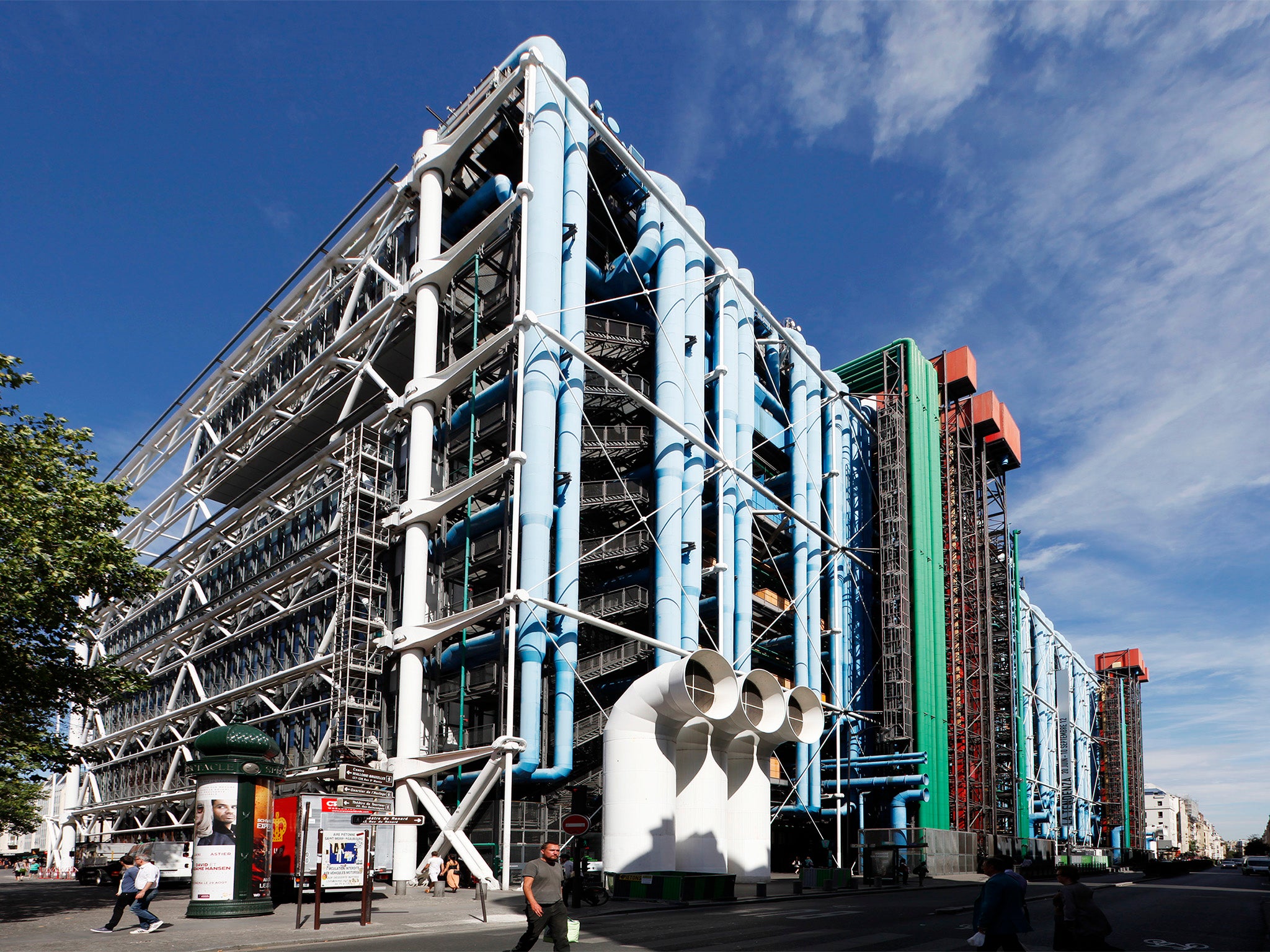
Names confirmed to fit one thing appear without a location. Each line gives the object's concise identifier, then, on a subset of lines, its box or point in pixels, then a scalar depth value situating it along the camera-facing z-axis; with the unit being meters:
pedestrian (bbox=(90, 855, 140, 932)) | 19.42
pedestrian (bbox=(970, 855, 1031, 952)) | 10.76
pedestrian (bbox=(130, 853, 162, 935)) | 19.17
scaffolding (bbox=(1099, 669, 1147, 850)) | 118.06
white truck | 38.44
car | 71.62
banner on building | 102.00
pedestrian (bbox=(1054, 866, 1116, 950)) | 10.39
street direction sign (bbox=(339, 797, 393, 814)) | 24.58
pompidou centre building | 34.88
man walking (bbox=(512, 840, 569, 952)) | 11.49
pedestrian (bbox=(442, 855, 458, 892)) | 31.62
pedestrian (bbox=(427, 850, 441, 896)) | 32.73
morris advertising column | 21.34
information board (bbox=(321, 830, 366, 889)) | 23.50
